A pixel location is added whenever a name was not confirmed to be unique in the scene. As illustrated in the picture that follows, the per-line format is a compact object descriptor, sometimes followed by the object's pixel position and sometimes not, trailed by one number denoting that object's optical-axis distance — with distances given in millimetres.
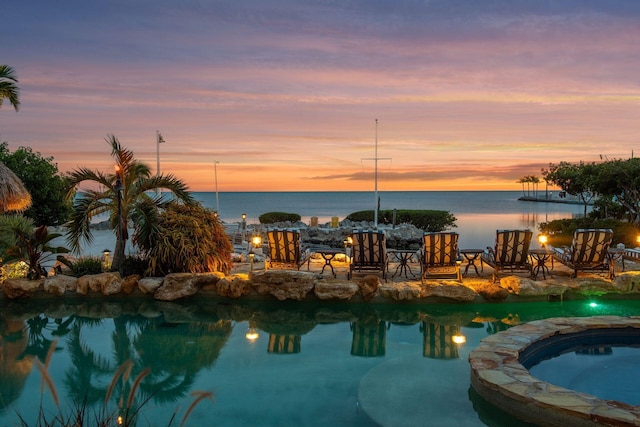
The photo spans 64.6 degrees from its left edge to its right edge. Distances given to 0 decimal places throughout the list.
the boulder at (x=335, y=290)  8984
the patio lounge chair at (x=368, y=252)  9617
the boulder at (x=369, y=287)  8977
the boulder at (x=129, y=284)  9641
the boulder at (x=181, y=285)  9430
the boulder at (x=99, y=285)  9617
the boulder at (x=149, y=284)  9539
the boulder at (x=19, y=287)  9508
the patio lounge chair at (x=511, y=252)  9578
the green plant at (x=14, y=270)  10188
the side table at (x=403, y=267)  10242
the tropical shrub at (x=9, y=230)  9984
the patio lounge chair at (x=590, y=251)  9414
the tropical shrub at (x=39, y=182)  19125
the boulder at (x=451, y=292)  8852
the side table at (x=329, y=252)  10127
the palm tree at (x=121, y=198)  10188
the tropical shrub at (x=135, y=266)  10523
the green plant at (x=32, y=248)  9961
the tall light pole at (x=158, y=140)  17003
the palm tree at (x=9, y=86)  11250
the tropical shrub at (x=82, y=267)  10492
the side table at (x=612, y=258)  9539
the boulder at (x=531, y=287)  8906
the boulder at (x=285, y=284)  9164
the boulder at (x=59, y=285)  9602
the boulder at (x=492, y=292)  8852
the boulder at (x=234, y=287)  9392
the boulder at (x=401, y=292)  8875
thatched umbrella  11117
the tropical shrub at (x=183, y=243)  9977
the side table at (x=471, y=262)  9976
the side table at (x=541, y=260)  9836
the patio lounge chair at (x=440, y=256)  9461
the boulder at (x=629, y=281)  9016
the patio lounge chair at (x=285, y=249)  10156
